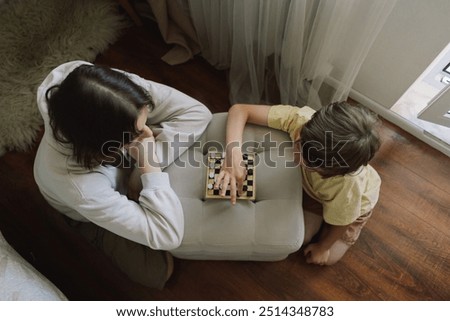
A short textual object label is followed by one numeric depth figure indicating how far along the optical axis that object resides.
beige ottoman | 0.88
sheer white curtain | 0.95
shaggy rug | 1.40
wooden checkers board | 0.90
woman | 0.68
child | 0.75
